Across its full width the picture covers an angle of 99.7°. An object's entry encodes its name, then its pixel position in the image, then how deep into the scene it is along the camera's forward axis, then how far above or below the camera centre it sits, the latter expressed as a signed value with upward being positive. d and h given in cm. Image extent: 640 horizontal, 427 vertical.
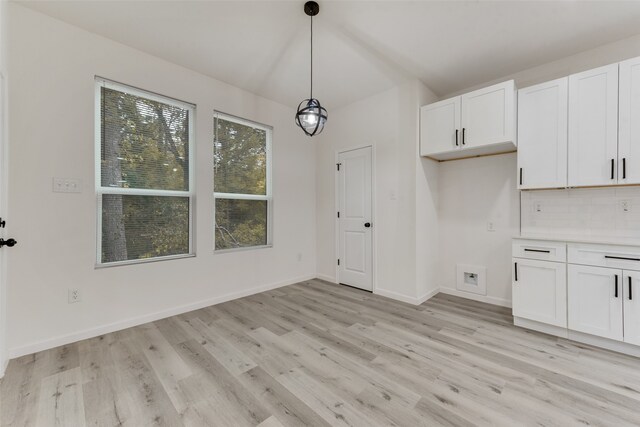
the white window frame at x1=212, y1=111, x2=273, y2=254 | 344 +24
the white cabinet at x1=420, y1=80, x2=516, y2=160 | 280 +101
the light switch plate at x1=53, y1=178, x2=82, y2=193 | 235 +23
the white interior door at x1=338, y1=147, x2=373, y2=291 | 398 -10
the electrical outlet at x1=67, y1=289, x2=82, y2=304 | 240 -75
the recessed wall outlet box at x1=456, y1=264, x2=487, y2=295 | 346 -86
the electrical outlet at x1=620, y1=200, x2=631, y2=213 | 254 +8
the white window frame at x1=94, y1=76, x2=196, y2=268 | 259 +36
